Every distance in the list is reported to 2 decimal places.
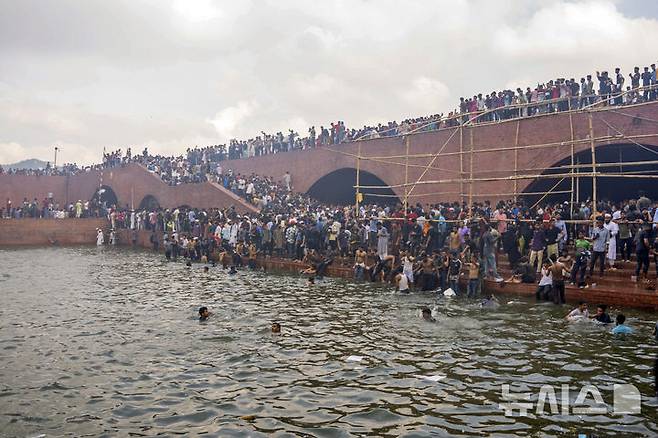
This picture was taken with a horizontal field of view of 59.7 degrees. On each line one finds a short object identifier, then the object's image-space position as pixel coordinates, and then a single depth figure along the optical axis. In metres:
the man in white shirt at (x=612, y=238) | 14.95
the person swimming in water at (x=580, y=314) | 11.98
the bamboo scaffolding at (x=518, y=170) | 15.36
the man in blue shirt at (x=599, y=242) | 14.65
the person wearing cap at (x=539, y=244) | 16.02
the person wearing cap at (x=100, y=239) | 37.38
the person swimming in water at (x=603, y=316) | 11.66
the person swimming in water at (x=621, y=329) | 10.88
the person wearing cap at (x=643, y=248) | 13.98
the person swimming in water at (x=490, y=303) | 14.16
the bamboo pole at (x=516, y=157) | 20.57
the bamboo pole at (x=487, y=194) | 21.37
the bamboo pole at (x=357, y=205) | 22.45
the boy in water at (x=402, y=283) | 16.67
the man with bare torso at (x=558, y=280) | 13.87
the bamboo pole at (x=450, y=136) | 23.10
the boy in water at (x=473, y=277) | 15.67
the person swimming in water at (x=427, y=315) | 12.59
